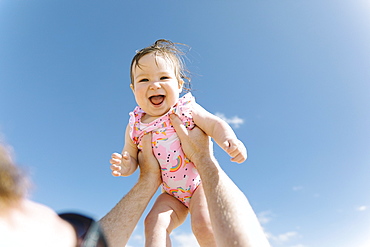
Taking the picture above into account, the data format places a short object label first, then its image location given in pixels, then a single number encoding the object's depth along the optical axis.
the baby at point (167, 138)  0.40
